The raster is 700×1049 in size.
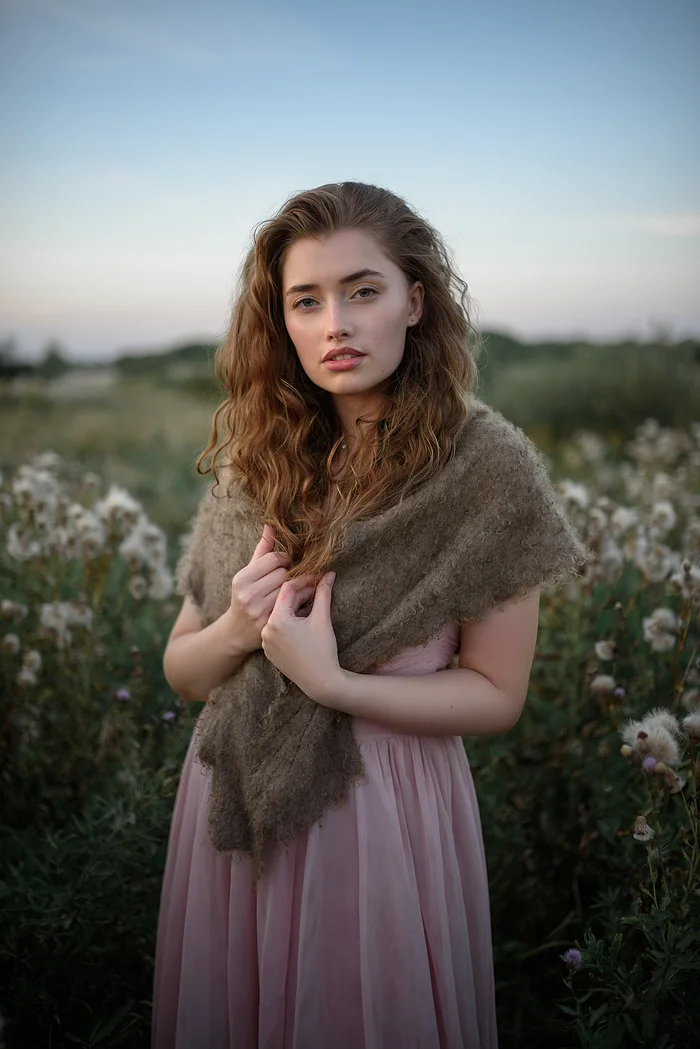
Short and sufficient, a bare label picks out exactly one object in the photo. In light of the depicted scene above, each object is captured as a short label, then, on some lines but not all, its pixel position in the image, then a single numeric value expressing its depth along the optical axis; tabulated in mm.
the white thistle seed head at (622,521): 2516
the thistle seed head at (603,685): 2154
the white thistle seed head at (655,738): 1665
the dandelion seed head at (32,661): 2393
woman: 1508
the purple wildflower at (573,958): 1647
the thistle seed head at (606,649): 2264
